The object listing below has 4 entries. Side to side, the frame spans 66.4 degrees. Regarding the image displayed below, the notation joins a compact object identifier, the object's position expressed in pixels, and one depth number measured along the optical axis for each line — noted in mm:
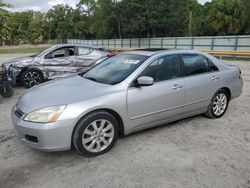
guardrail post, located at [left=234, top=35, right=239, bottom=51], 14903
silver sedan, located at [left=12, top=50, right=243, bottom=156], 2512
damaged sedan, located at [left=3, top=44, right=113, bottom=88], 6196
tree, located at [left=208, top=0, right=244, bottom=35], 22626
